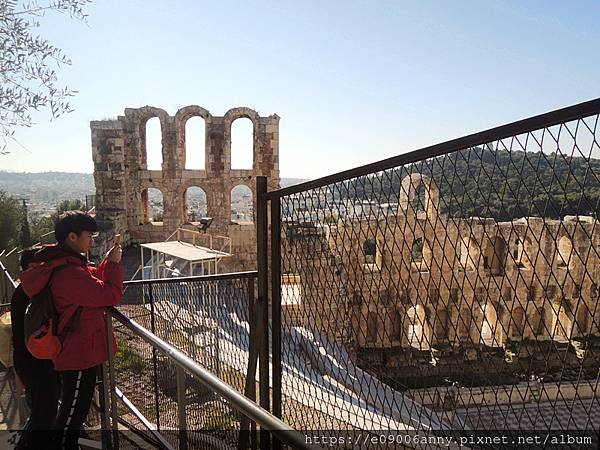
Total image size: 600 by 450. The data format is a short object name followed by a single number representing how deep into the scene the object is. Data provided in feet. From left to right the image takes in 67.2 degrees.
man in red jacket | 8.63
